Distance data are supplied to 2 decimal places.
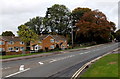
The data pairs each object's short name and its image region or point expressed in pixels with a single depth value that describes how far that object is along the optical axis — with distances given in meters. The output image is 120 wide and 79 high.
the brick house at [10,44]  70.96
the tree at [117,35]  110.62
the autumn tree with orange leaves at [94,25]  70.88
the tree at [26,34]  52.61
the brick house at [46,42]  76.56
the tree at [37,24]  103.00
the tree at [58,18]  88.29
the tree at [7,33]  110.12
